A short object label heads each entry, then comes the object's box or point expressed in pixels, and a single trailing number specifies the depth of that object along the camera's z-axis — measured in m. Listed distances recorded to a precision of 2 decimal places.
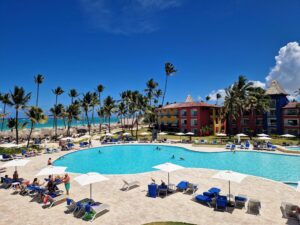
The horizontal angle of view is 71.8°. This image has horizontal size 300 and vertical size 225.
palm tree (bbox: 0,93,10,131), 45.39
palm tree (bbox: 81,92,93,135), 60.50
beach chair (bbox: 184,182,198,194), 14.68
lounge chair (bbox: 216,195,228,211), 11.80
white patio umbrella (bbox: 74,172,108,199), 12.12
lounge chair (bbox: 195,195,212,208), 12.49
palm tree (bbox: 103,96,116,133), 62.47
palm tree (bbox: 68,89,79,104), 68.44
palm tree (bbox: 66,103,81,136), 57.75
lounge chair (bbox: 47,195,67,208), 12.70
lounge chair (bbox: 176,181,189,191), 14.76
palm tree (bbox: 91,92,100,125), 62.69
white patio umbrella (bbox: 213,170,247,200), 12.24
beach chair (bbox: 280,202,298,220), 10.55
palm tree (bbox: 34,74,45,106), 55.44
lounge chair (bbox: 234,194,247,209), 12.02
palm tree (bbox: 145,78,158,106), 69.56
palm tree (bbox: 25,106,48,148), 38.19
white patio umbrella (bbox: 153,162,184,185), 14.95
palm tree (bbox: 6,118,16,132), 42.42
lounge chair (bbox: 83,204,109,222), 10.92
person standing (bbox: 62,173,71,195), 14.48
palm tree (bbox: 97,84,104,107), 70.62
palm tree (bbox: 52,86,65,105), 63.08
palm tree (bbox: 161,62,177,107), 60.25
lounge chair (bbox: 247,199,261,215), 11.32
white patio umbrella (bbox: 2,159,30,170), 16.97
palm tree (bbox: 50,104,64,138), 56.06
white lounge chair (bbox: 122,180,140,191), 15.53
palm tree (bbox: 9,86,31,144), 37.28
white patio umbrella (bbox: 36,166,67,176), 14.33
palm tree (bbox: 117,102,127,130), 63.91
